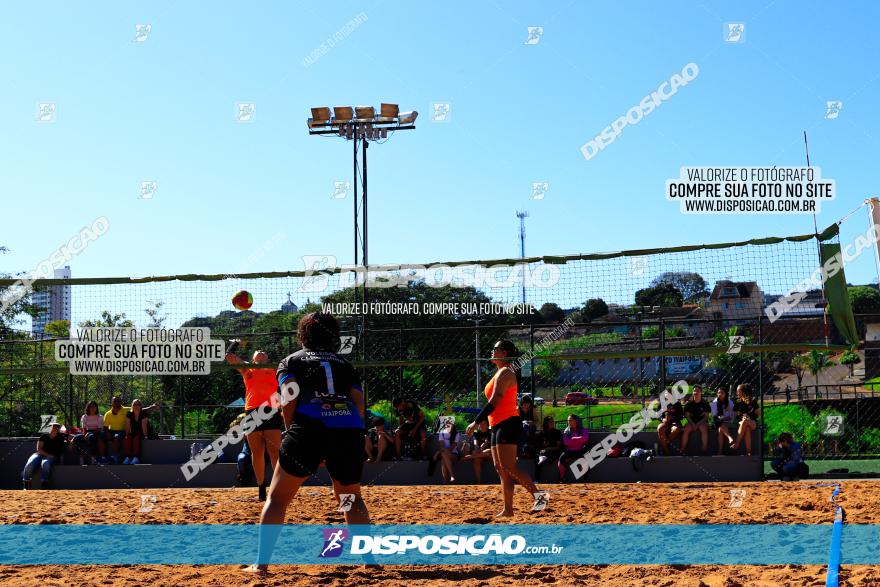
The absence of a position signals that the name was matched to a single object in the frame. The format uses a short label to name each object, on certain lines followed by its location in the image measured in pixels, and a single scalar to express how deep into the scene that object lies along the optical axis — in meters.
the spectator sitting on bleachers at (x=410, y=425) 13.13
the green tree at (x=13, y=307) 12.77
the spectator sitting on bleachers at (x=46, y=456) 13.05
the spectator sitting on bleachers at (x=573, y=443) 12.52
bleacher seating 12.34
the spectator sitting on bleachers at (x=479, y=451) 12.66
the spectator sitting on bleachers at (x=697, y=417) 12.66
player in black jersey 5.25
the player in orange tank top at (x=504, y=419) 7.77
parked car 14.46
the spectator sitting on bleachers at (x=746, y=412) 12.38
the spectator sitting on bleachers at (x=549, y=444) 12.62
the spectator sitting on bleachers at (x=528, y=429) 12.85
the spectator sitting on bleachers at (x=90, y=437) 13.56
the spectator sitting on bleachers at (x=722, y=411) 12.65
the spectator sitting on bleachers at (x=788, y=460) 12.10
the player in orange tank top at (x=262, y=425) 8.75
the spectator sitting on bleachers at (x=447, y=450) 12.63
